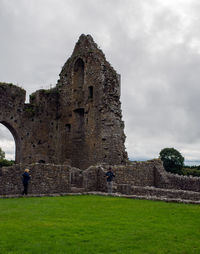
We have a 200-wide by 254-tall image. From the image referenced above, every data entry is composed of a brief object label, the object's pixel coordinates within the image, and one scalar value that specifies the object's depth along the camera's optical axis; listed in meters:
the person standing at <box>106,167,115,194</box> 13.98
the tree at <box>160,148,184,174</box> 42.38
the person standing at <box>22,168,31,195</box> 12.55
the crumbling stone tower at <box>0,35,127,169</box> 20.12
